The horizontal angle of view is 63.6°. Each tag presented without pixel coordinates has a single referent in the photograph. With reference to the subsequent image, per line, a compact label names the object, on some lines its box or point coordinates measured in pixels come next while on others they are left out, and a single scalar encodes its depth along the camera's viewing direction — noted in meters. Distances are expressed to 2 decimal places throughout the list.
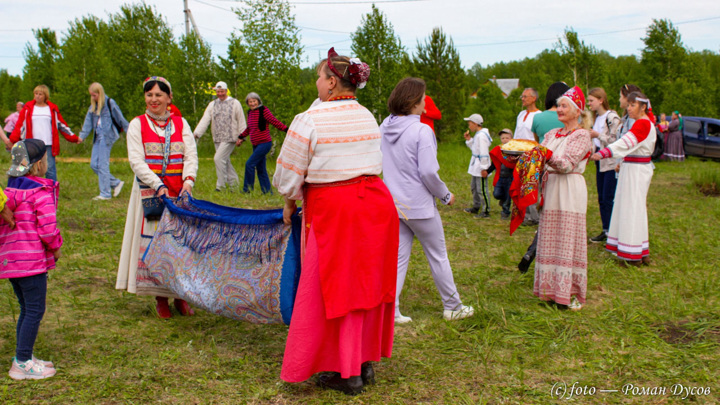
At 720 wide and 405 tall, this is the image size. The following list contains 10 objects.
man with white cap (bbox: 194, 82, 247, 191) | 11.35
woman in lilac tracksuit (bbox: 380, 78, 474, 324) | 4.30
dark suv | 19.70
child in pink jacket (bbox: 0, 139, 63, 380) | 3.49
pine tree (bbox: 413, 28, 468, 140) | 25.33
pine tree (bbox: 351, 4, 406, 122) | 19.80
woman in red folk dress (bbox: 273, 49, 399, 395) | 3.28
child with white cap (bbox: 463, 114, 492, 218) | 9.37
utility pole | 25.77
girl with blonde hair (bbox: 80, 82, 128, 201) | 9.92
